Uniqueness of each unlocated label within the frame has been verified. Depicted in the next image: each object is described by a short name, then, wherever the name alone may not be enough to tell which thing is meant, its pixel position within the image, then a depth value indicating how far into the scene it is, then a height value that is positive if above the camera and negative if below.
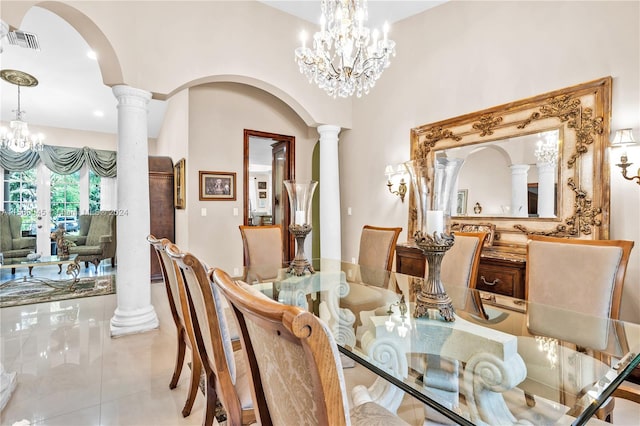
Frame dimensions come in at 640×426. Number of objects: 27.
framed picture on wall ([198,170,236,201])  4.16 +0.32
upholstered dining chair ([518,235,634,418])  1.26 -0.41
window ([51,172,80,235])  6.74 +0.30
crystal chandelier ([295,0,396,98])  2.39 +1.22
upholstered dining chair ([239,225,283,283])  2.94 -0.34
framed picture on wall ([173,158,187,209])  4.27 +0.35
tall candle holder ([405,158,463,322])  1.32 -0.08
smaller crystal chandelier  4.25 +1.18
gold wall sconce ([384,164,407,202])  3.72 +0.37
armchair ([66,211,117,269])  5.65 -0.55
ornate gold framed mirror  2.35 +0.39
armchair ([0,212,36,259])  5.34 -0.52
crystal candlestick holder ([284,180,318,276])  2.15 +0.02
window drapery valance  6.18 +1.04
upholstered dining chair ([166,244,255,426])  1.10 -0.48
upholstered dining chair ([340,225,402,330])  1.74 -0.50
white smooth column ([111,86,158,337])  2.82 -0.04
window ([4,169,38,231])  6.35 +0.28
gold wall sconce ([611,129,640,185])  2.09 +0.43
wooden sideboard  2.36 -0.50
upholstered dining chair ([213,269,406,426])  0.51 -0.28
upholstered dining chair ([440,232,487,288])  2.04 -0.34
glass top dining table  0.88 -0.52
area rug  3.91 -1.09
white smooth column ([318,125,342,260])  4.23 +0.17
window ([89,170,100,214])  7.09 +0.39
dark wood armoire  4.89 +0.10
